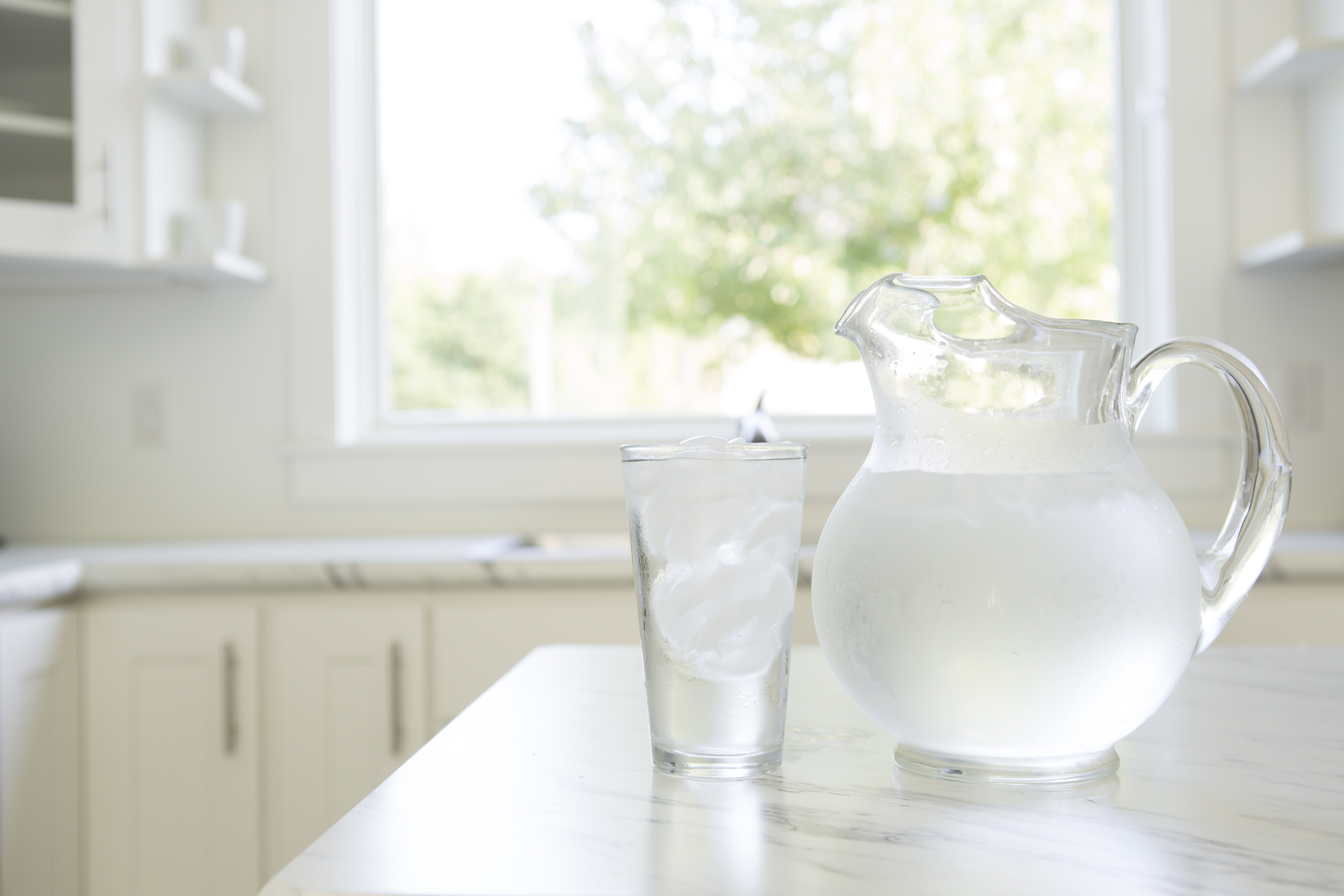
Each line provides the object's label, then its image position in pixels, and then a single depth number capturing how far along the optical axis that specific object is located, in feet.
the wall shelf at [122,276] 5.91
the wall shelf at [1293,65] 5.49
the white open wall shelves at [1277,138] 6.09
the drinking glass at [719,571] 1.37
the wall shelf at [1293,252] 5.44
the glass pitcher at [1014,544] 1.30
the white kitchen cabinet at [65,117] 5.58
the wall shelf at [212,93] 5.79
